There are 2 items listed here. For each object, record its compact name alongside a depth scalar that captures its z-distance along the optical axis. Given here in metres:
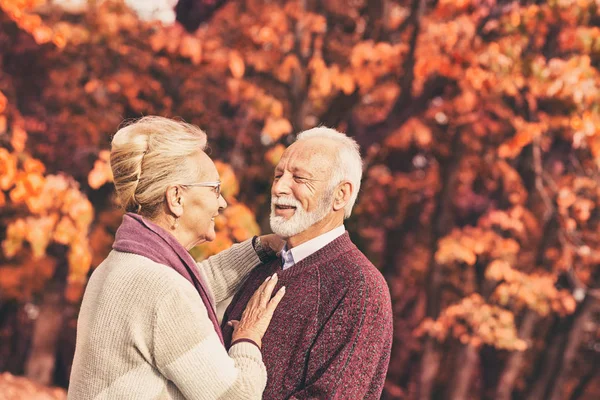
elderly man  2.59
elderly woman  2.46
